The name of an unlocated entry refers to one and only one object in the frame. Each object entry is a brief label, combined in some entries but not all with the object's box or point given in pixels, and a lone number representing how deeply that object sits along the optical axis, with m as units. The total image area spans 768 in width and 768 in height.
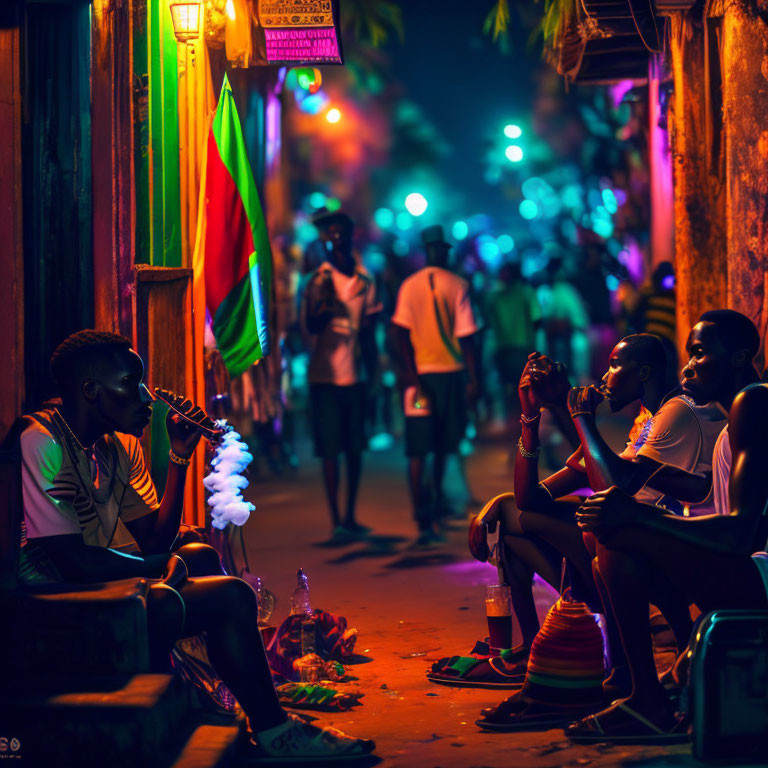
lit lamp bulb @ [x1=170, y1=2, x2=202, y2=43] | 6.53
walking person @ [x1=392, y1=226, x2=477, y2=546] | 9.74
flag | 6.72
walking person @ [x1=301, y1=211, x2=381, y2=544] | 9.67
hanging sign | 7.10
